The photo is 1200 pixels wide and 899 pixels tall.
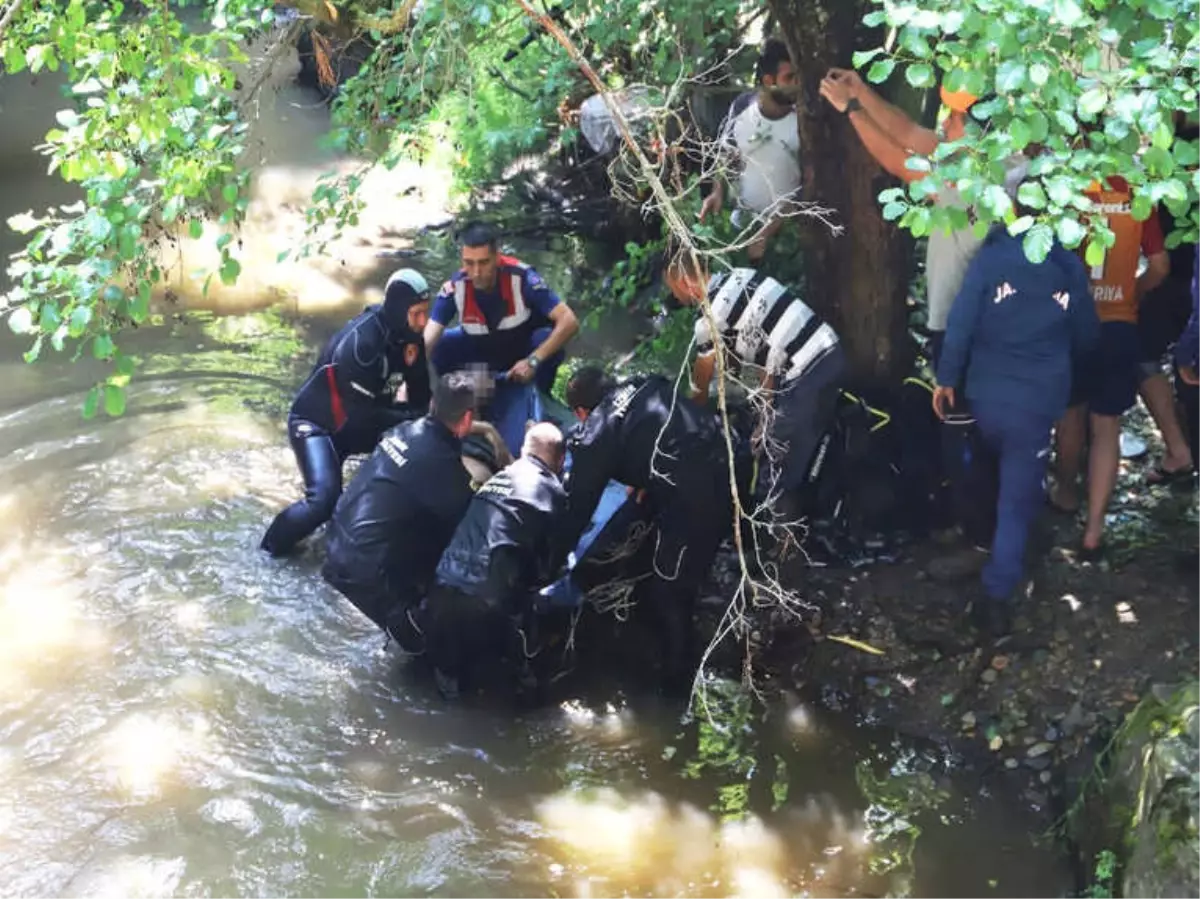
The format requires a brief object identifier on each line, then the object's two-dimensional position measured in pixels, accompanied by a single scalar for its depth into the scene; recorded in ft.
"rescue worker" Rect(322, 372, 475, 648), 16.62
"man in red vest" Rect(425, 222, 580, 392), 20.42
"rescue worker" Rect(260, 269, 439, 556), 20.21
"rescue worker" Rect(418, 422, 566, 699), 15.85
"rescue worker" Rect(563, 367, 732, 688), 15.78
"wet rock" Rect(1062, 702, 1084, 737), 15.22
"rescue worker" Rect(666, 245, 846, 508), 16.94
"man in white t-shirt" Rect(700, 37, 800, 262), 19.58
